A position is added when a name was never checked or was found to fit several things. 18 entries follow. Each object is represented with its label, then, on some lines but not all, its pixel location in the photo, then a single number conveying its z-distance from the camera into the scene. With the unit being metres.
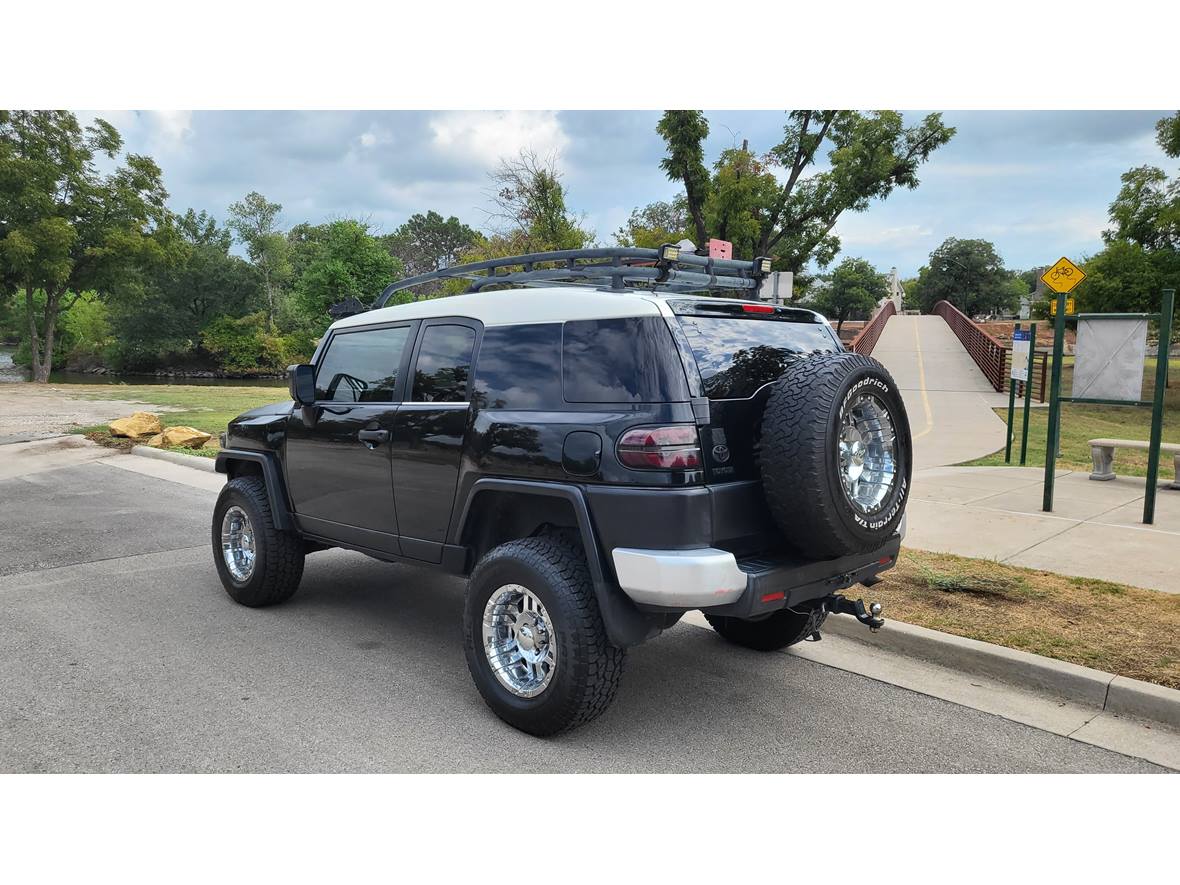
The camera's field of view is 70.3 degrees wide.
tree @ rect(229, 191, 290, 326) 65.12
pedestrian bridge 14.88
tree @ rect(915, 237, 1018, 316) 75.31
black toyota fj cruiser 3.44
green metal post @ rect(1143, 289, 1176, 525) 7.35
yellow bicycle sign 10.70
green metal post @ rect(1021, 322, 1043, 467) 11.88
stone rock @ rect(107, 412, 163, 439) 13.66
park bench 10.68
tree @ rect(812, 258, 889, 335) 63.27
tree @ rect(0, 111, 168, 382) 31.69
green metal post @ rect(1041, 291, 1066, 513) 8.05
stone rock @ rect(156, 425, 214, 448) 13.20
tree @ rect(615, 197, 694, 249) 27.34
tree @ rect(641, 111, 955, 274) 25.20
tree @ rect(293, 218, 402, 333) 49.66
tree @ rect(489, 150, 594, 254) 23.58
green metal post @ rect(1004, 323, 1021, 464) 12.69
